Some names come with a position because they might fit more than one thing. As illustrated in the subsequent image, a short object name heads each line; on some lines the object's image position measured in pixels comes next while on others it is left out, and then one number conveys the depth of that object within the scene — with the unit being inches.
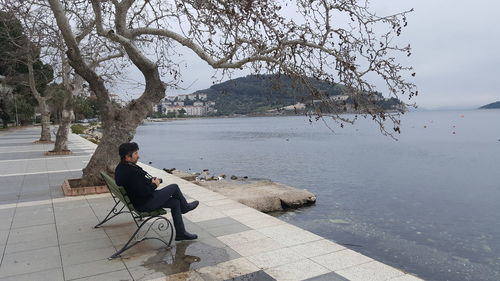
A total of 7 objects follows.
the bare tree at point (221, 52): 236.5
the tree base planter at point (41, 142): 1028.4
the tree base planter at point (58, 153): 726.3
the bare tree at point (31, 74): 523.6
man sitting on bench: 201.5
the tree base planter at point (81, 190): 355.3
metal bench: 201.6
